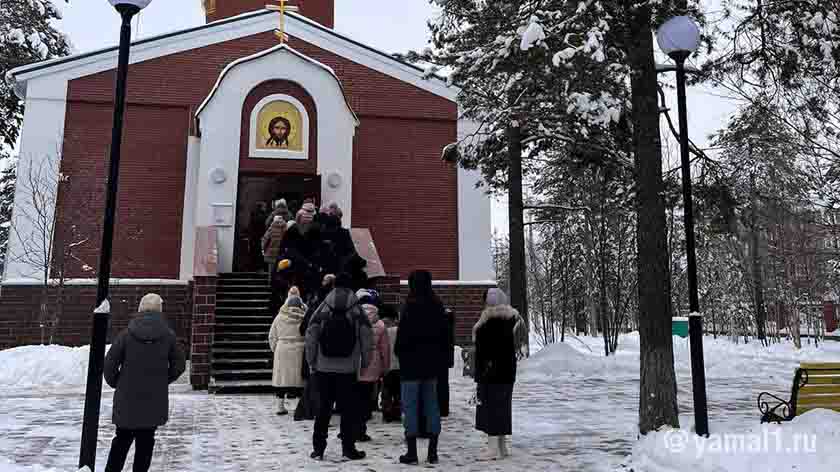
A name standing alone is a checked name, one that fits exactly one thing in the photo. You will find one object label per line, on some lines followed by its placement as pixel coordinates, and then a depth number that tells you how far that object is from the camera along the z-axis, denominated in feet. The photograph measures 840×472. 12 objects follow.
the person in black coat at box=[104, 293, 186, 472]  15.56
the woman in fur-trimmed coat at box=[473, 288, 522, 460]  20.44
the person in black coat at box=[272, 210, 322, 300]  32.04
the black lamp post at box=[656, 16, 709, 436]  19.88
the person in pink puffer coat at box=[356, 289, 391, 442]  23.26
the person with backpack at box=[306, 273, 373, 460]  19.75
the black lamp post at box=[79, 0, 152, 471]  16.79
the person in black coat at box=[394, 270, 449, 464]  19.94
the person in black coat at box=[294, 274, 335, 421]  24.95
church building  47.32
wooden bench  21.35
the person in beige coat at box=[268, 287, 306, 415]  26.71
